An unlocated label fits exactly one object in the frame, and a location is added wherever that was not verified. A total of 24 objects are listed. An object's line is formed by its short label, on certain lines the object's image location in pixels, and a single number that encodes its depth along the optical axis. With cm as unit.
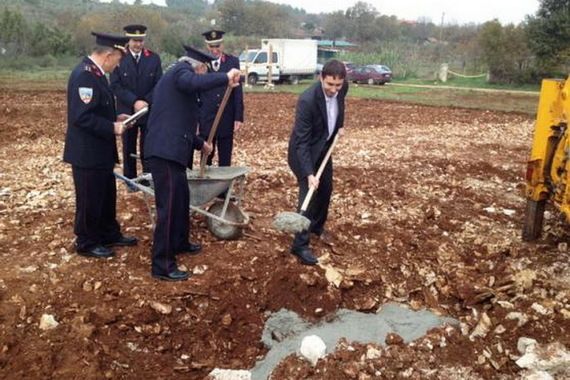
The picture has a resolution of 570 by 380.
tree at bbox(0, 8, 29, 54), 3362
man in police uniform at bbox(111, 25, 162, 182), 591
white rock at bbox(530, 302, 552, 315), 407
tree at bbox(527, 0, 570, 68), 2623
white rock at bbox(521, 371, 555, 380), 334
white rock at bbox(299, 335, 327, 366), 357
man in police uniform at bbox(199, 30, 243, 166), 581
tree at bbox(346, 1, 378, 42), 6794
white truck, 2600
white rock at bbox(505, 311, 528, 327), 395
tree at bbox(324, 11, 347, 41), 7225
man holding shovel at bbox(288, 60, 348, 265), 435
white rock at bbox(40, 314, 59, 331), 360
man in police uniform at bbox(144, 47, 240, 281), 407
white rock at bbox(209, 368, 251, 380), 343
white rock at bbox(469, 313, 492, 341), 388
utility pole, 6419
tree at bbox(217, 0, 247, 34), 6069
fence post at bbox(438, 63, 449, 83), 3331
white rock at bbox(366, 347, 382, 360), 361
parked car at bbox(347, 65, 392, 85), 2986
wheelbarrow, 460
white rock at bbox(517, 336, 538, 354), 371
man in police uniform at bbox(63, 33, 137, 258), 416
